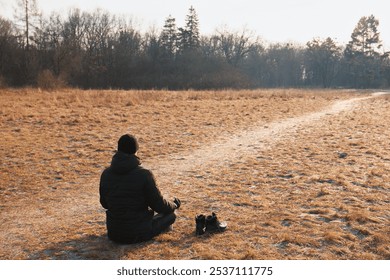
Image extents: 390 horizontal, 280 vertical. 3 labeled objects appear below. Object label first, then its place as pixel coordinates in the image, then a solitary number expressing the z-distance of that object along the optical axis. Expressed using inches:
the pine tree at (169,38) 2432.3
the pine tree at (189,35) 2432.3
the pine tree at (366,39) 2699.3
